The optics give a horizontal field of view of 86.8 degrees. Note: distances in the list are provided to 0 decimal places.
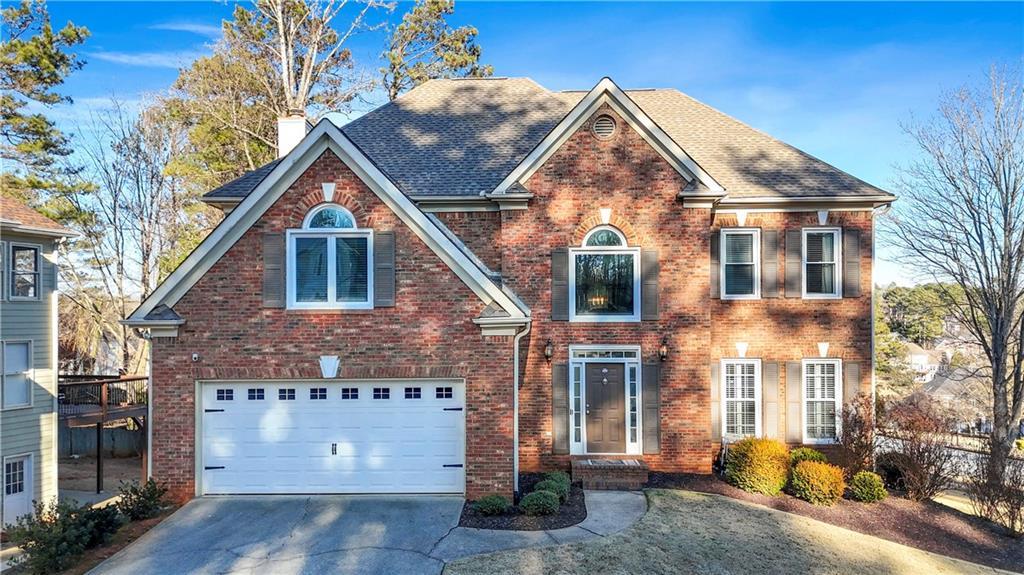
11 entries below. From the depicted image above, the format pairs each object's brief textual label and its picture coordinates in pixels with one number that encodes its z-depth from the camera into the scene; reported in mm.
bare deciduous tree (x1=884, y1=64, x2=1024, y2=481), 15688
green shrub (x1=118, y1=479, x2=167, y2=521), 8422
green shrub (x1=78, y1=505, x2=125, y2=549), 7461
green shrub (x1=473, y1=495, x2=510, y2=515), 8539
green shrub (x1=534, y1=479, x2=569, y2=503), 9414
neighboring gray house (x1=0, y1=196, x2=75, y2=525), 13047
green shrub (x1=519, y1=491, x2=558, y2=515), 8625
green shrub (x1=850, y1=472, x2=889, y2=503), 10406
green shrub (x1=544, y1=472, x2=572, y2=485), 9953
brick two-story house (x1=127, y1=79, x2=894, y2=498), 9195
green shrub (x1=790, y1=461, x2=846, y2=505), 10148
